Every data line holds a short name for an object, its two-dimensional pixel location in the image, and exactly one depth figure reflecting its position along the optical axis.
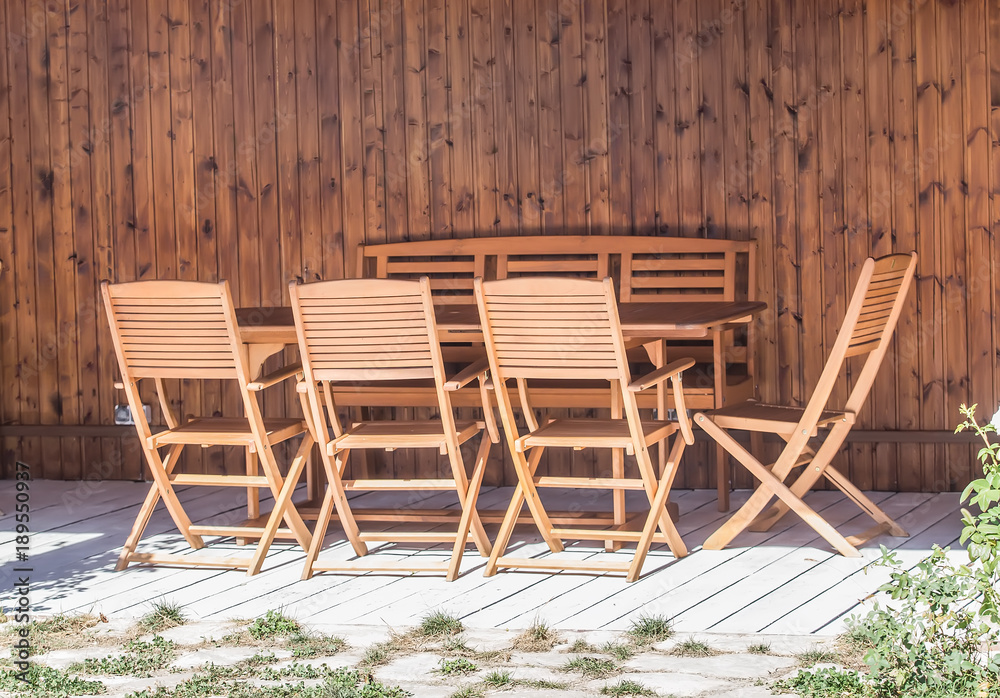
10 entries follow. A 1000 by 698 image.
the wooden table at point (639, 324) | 8.70
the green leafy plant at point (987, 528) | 5.52
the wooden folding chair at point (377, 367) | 8.48
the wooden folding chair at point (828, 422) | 8.85
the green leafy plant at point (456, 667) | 6.70
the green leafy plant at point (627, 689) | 6.29
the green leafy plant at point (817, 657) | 6.66
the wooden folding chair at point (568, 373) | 8.21
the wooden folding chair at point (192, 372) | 8.80
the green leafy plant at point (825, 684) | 6.08
